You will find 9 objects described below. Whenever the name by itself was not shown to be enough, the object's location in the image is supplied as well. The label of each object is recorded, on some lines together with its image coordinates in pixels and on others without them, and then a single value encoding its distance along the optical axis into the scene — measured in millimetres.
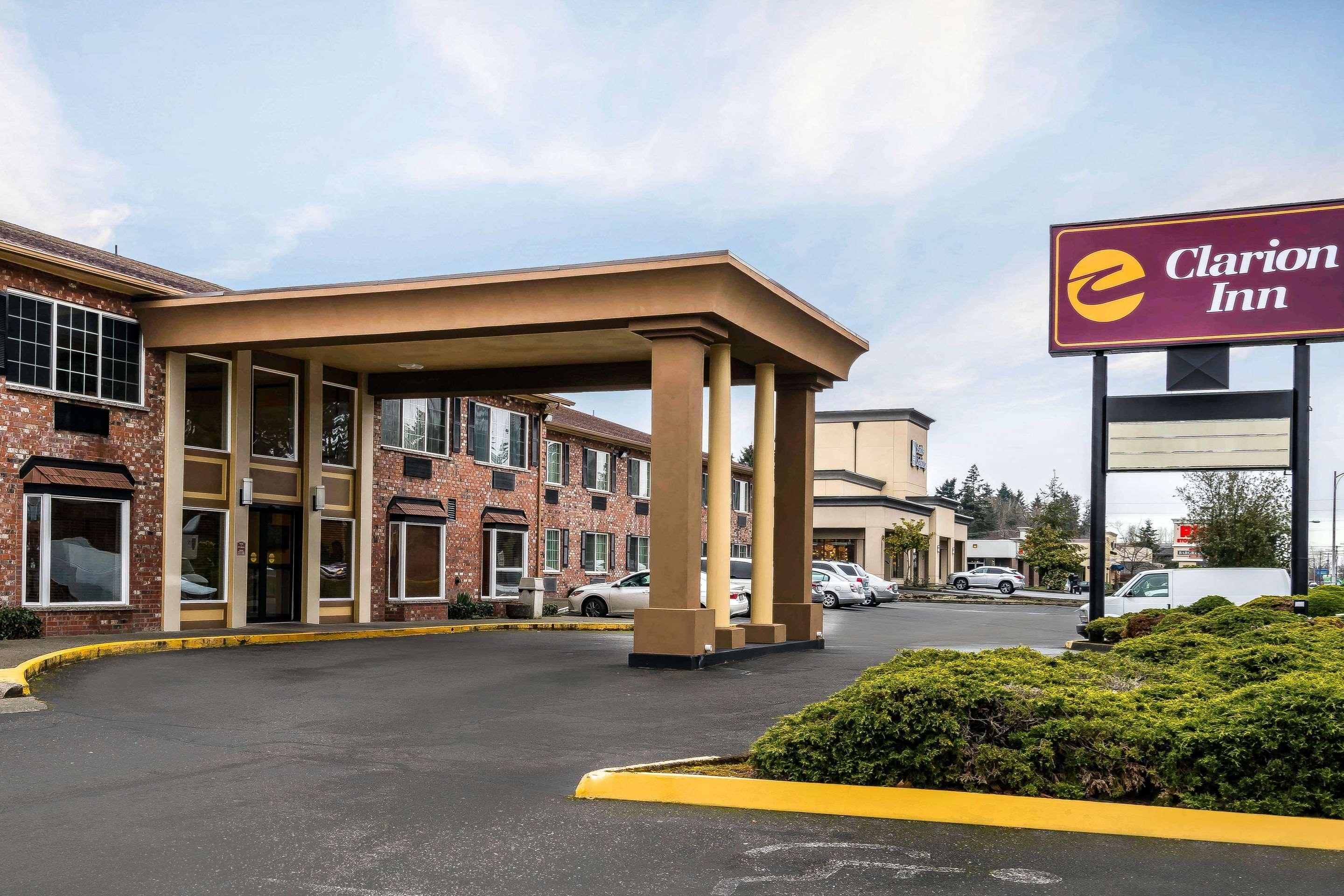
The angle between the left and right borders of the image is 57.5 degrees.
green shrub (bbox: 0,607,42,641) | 17234
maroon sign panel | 19344
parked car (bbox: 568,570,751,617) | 30438
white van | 21438
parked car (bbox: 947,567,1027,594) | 63062
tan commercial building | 59062
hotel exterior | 16453
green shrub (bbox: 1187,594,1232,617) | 17562
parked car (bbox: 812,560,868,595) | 40597
